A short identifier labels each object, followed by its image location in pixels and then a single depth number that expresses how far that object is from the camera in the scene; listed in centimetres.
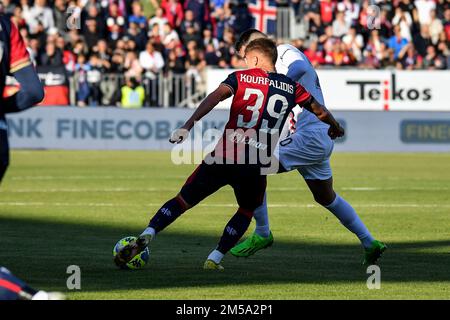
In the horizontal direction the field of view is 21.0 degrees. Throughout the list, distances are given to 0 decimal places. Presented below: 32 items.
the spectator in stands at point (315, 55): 3472
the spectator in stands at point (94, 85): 3338
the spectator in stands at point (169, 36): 3553
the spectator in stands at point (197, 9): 3684
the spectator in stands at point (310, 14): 3728
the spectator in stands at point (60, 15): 3538
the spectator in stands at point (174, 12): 3684
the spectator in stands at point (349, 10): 3728
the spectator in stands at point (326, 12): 3756
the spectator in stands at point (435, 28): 3650
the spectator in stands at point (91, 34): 3472
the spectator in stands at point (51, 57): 3350
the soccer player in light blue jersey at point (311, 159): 1206
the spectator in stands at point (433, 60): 3494
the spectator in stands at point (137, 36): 3525
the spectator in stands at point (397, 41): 3642
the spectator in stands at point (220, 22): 3671
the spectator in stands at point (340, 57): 3512
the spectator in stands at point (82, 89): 3309
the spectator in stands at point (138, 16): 3581
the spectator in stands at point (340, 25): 3684
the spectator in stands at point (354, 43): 3581
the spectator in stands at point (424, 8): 3738
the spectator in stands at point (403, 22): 3684
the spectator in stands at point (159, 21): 3609
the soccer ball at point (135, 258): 1118
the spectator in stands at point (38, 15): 3484
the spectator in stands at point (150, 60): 3450
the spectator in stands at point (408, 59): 3553
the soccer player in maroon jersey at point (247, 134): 1070
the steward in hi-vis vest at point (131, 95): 3303
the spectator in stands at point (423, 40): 3619
